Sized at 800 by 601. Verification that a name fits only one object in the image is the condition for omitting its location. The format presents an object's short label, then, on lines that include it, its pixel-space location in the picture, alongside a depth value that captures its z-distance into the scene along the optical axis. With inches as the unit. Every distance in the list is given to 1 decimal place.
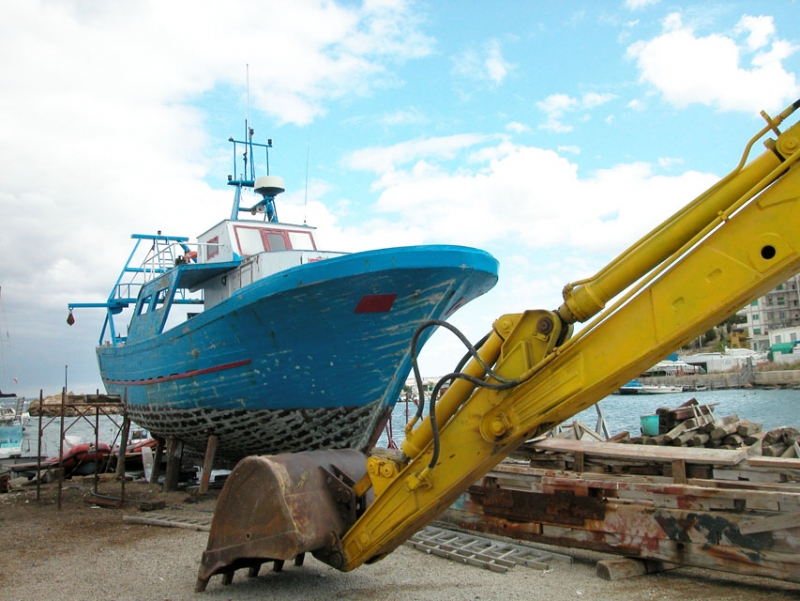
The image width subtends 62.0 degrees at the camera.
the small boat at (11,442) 987.7
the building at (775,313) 3378.4
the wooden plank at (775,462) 232.4
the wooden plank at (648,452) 244.2
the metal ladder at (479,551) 228.8
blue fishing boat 367.6
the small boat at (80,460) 661.3
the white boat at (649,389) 2970.0
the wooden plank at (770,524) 180.7
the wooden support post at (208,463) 452.8
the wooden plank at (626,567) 207.3
